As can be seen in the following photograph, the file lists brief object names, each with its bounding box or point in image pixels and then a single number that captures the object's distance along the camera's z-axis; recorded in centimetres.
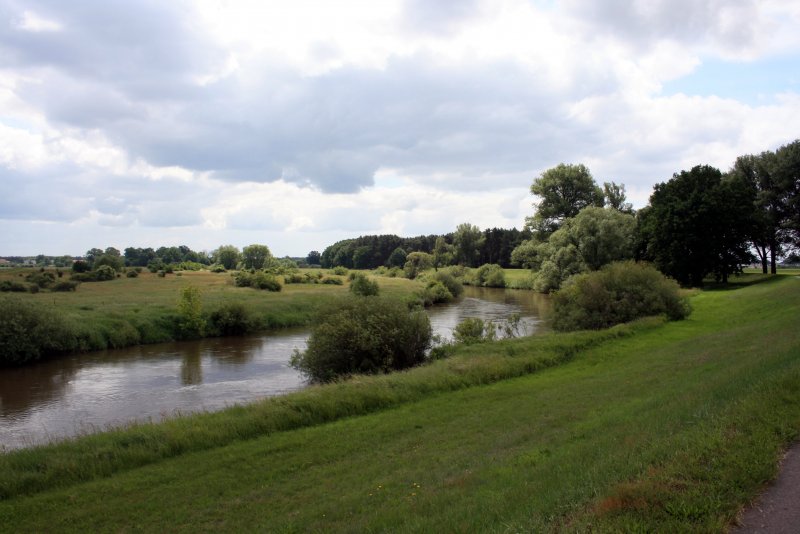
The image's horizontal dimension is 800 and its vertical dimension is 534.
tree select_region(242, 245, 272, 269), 13562
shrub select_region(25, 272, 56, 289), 5704
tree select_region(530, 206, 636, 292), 6153
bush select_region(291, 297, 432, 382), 2506
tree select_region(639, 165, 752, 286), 5112
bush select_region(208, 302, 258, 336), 4422
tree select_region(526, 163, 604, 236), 7762
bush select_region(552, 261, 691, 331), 3309
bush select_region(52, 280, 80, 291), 5675
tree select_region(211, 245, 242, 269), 14538
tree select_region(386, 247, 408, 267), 15275
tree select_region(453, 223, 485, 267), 12644
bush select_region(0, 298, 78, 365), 3180
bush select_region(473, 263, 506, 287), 9662
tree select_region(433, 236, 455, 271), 12700
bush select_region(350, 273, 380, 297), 5918
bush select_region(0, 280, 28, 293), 5268
